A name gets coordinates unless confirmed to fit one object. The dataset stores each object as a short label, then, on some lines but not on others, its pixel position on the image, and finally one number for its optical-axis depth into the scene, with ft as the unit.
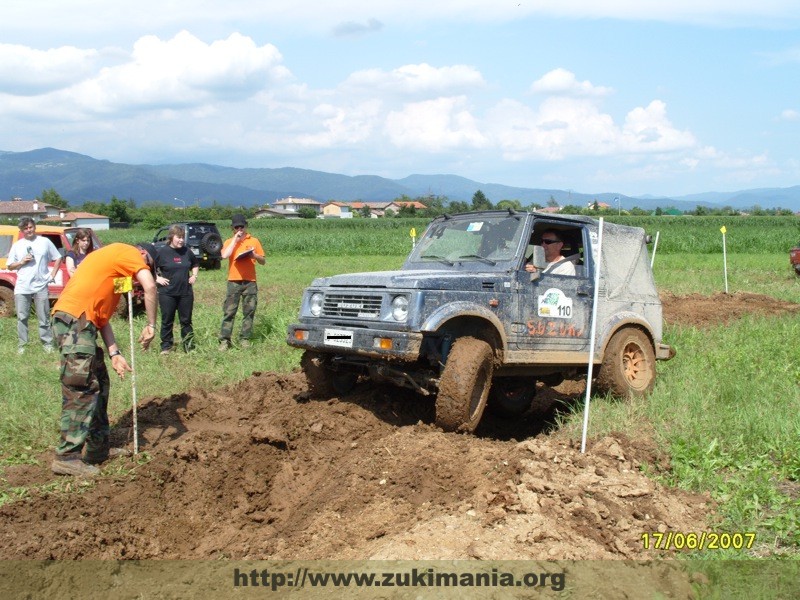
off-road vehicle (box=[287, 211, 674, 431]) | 23.02
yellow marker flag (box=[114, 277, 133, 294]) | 21.65
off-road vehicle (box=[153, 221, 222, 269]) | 93.09
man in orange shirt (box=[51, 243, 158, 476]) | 20.89
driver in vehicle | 28.40
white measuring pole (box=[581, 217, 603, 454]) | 21.57
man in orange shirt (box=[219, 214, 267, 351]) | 38.81
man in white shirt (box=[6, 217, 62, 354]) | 38.70
